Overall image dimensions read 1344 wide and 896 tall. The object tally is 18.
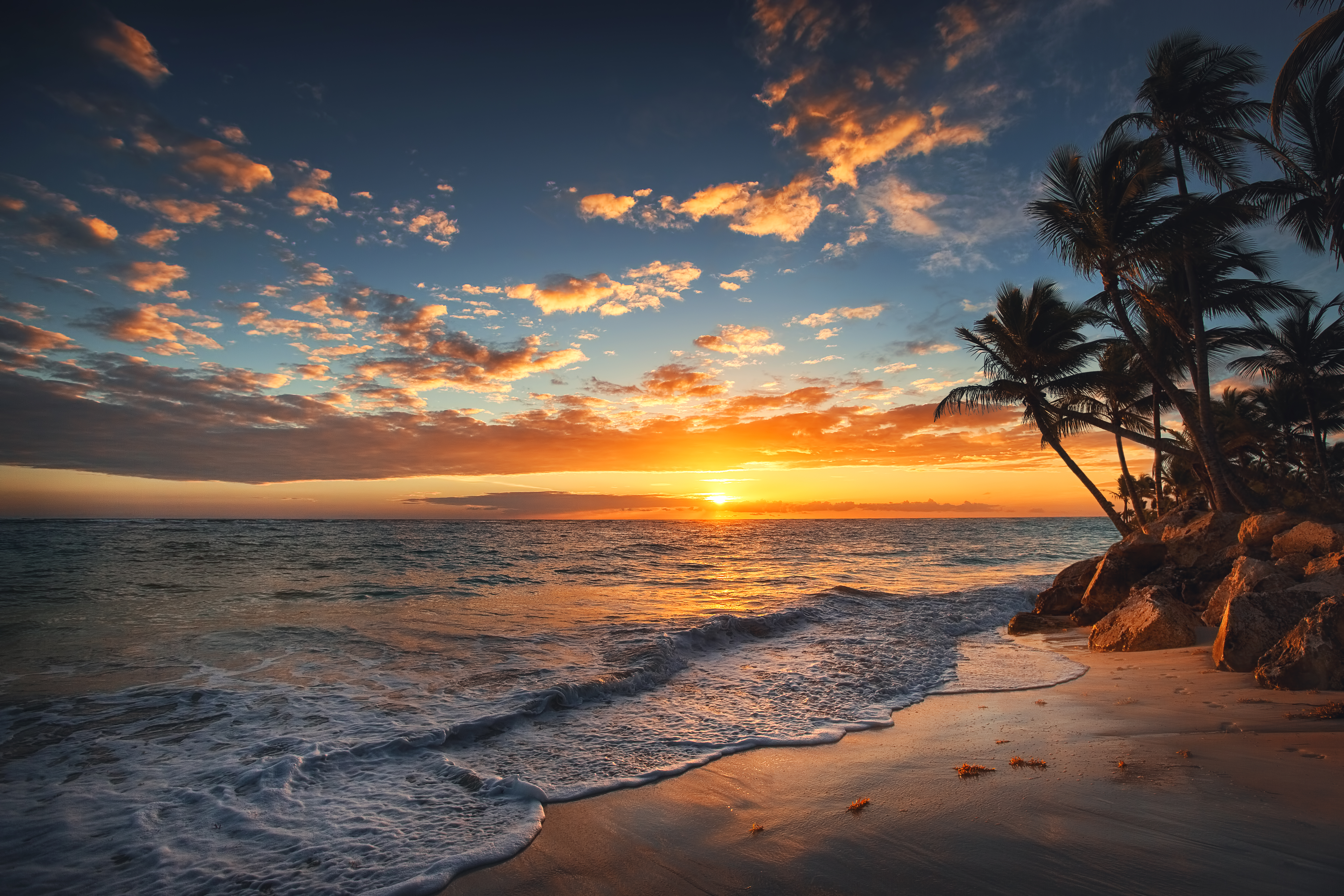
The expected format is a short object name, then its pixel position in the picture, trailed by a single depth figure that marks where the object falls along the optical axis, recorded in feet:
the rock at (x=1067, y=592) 48.44
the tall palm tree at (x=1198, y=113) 51.83
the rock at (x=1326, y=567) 28.43
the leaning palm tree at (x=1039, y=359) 73.61
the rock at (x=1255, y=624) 24.84
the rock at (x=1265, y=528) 40.57
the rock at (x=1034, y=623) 42.78
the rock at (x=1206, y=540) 47.29
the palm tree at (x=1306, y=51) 26.76
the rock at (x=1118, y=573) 44.32
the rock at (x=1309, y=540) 34.40
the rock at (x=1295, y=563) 32.45
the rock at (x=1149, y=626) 31.86
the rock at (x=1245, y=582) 29.63
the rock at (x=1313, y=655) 20.53
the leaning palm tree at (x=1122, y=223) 54.08
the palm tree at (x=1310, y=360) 82.89
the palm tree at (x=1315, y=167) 41.39
